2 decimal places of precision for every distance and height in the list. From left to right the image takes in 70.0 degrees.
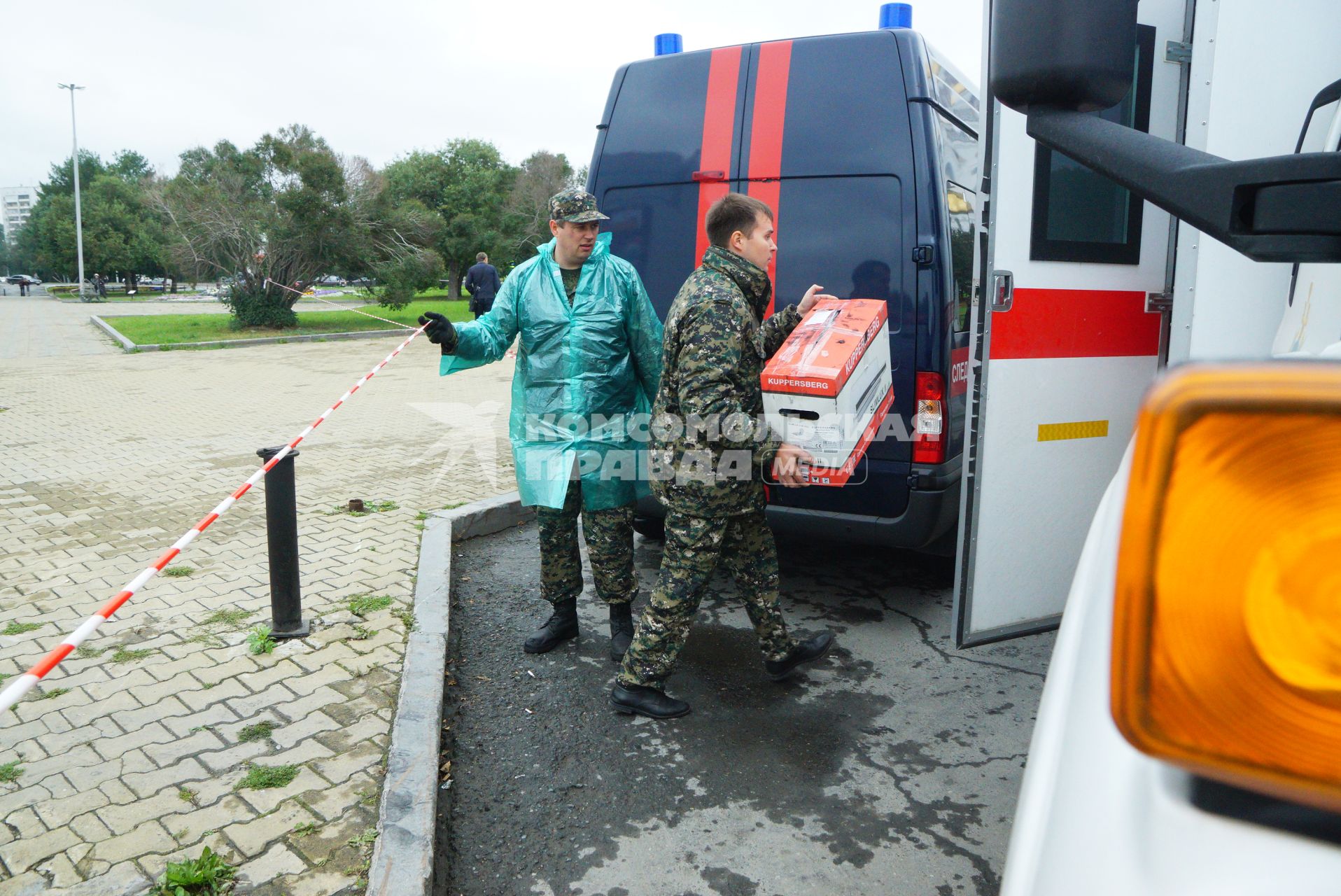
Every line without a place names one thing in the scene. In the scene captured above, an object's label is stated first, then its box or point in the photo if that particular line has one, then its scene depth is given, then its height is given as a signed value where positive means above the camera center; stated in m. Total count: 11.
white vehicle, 0.61 -0.18
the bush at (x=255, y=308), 23.58 -0.14
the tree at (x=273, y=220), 23.12 +1.99
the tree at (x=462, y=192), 47.25 +6.22
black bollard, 3.93 -1.00
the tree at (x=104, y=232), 57.94 +4.17
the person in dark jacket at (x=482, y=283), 19.42 +0.49
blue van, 4.01 +0.53
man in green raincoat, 3.86 -0.23
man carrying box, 3.29 -0.46
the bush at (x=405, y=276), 25.34 +0.76
